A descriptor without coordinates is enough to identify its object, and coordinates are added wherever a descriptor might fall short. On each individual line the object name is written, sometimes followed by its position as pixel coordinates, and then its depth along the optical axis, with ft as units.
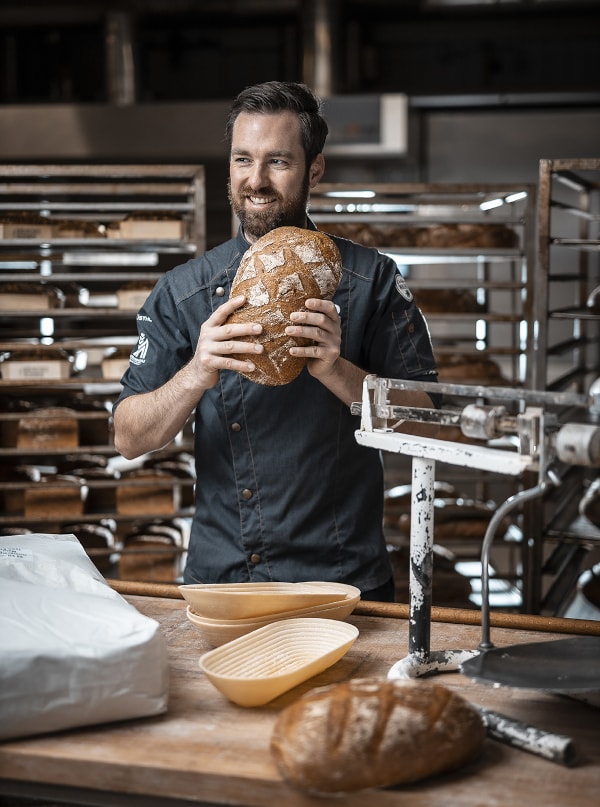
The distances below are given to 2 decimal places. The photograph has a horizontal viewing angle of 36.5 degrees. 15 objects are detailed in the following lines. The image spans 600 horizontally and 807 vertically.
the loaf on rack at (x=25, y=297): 11.18
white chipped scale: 3.52
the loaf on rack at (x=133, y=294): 11.18
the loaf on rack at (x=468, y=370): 11.94
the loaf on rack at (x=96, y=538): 11.77
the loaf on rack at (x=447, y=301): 11.71
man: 5.77
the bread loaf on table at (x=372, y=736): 3.18
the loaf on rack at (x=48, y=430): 11.46
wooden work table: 3.22
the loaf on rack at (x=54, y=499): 11.50
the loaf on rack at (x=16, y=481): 11.95
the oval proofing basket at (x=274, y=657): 3.78
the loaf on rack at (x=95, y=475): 11.87
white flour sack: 3.56
